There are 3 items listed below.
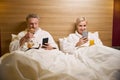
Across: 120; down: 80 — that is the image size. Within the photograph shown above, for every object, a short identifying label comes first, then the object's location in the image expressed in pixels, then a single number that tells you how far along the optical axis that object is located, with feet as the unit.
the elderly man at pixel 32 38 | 8.27
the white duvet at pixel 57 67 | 5.01
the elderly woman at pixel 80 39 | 8.83
